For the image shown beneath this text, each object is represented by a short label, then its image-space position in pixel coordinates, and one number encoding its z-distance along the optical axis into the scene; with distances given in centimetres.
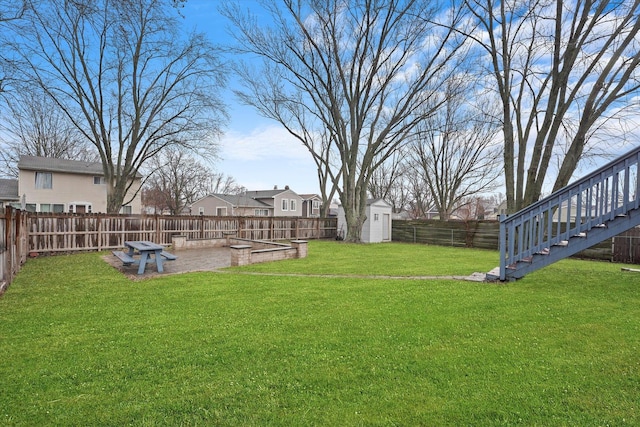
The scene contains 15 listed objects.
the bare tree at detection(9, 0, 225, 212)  1578
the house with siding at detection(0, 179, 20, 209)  2253
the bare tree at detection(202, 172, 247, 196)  4888
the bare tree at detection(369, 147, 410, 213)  3541
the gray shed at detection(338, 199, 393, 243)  2056
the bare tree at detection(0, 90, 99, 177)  2476
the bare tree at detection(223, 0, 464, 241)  1609
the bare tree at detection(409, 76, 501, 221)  2478
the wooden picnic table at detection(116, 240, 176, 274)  783
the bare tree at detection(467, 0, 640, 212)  895
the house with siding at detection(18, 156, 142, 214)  2234
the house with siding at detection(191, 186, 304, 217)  3359
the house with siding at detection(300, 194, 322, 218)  4201
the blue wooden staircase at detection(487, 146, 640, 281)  594
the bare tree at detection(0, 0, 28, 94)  434
